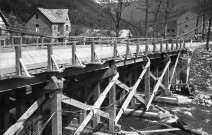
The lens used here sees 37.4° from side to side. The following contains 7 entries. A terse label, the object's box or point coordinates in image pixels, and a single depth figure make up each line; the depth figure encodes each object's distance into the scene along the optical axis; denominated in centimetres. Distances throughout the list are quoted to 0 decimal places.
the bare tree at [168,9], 4022
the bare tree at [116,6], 3364
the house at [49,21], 5231
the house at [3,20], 3654
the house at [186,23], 6550
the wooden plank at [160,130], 1453
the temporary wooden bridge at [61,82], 776
